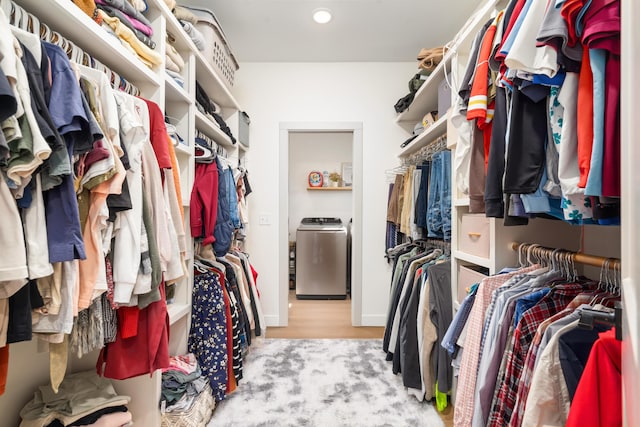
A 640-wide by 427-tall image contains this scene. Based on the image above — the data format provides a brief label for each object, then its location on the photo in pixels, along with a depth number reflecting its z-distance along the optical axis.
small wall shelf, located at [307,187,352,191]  4.73
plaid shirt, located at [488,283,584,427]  0.97
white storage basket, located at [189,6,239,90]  2.06
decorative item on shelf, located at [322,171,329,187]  4.80
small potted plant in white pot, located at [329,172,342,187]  4.81
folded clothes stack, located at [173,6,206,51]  1.85
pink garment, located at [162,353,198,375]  1.62
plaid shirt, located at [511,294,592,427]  0.90
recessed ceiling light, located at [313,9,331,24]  2.32
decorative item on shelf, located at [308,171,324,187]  4.79
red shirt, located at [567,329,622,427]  0.64
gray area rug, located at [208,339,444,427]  1.72
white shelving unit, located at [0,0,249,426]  1.07
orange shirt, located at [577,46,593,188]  0.71
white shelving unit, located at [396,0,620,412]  1.30
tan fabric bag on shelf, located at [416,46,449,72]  2.17
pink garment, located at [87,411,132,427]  1.22
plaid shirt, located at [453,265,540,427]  1.16
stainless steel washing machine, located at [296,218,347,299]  4.14
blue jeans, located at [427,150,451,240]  1.89
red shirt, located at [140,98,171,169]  1.26
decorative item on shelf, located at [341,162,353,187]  4.83
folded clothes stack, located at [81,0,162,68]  1.18
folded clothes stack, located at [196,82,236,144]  2.12
